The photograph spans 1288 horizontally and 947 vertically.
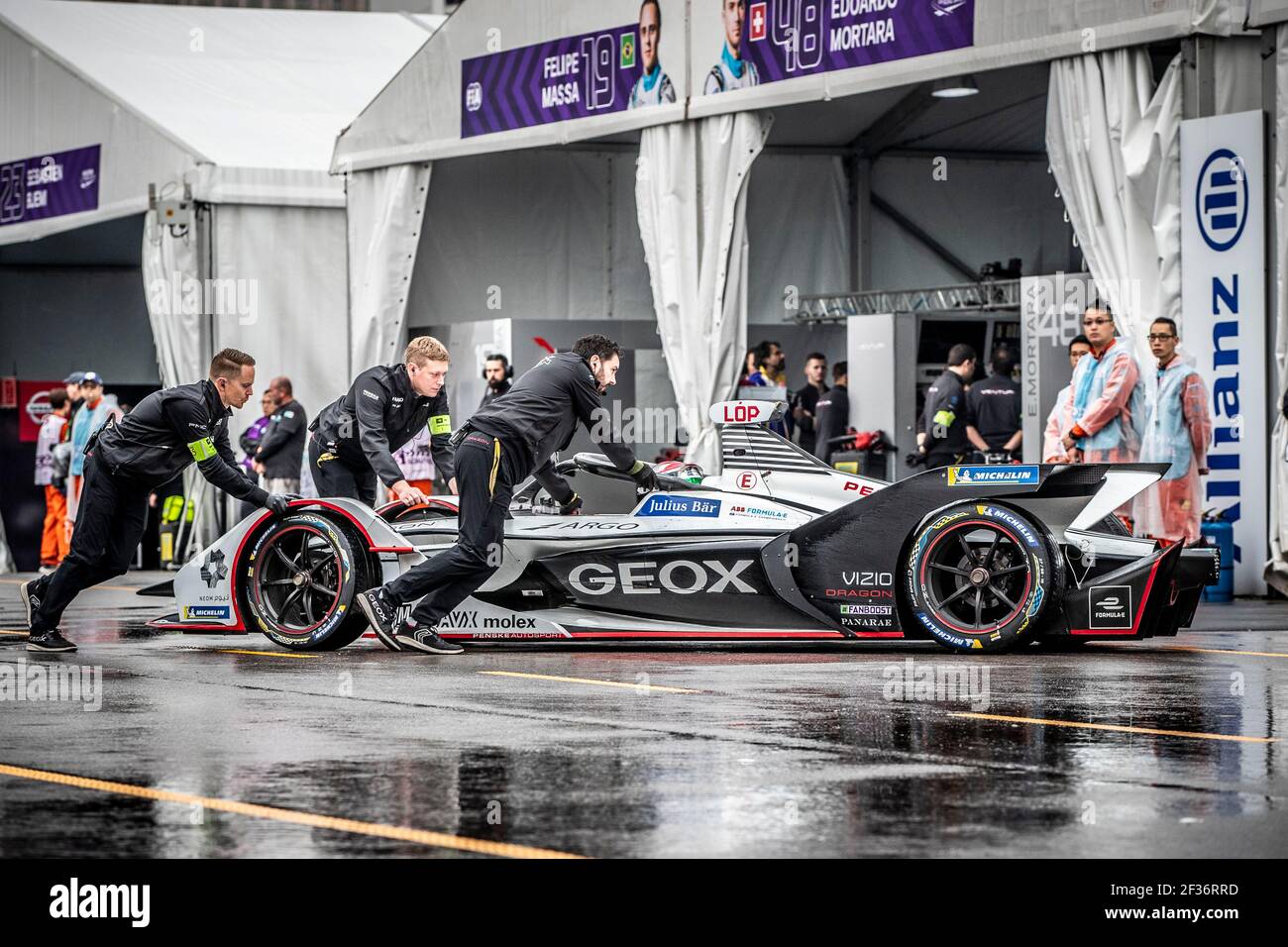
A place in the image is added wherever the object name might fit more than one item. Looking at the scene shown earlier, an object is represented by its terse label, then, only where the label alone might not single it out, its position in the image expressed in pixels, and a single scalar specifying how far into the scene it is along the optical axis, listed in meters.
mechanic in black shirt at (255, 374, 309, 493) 18.16
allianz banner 13.56
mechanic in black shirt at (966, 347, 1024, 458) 16.75
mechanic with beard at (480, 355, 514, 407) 17.31
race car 9.27
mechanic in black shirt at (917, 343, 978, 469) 16.67
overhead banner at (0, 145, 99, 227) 22.06
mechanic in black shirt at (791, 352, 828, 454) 18.89
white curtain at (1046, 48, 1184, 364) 13.87
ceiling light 17.56
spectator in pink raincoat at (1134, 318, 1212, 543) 13.22
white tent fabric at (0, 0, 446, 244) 20.67
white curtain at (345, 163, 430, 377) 19.78
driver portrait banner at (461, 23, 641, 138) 17.44
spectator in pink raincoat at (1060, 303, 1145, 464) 13.35
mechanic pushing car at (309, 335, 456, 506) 10.57
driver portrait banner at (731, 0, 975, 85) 14.89
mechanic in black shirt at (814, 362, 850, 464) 18.53
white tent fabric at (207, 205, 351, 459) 20.47
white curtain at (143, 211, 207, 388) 20.69
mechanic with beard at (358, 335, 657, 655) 9.63
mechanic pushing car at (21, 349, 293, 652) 10.23
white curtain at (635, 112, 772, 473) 16.67
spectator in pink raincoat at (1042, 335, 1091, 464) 14.02
